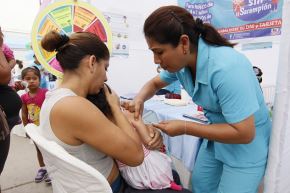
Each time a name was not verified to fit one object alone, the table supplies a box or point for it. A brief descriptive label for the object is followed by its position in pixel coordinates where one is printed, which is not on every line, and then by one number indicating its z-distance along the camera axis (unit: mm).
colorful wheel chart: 1328
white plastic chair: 735
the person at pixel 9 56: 1627
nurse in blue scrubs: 796
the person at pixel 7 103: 1212
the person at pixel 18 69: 3707
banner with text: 1905
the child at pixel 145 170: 990
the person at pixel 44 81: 3286
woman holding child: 790
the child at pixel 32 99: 2320
